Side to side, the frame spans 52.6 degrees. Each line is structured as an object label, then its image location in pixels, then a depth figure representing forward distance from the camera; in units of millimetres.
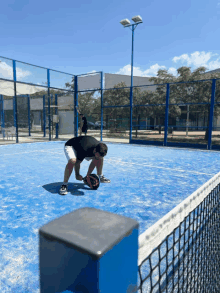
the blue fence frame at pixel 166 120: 12168
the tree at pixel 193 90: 18938
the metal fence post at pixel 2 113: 20253
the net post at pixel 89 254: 774
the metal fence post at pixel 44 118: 18639
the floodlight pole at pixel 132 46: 17581
